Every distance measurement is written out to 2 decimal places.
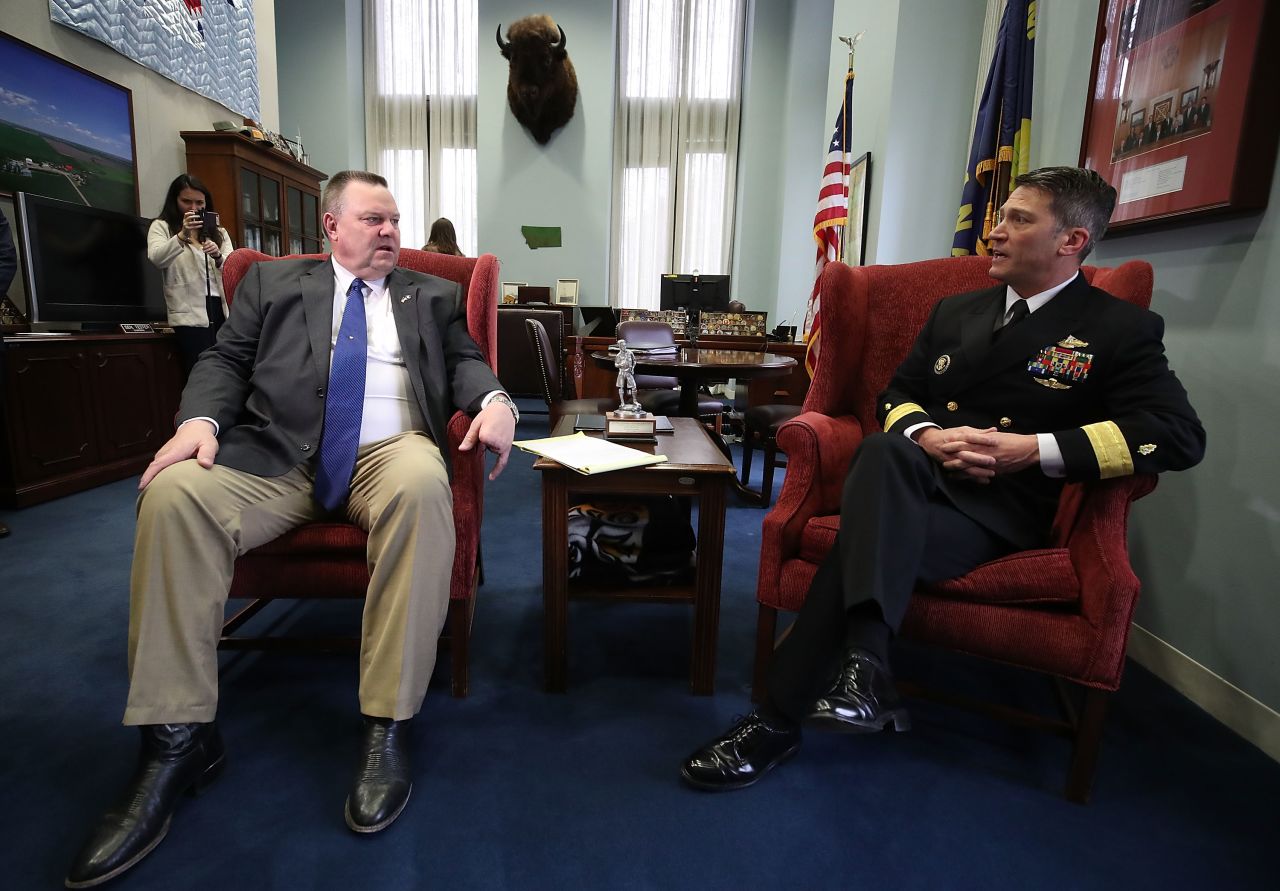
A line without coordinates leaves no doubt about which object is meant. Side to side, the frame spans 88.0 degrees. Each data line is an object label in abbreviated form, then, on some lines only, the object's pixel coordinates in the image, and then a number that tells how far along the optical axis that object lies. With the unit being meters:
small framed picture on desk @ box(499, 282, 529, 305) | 6.66
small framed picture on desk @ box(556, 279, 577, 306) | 6.93
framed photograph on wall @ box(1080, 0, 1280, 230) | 1.48
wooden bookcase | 4.25
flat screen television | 2.99
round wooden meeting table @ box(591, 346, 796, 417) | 2.74
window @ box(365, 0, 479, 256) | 6.83
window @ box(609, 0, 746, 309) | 6.71
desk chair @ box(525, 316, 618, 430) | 2.82
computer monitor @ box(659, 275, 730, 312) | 5.07
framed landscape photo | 3.03
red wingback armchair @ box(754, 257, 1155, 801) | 1.20
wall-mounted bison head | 6.18
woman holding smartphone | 3.45
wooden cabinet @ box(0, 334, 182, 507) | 2.76
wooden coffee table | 1.46
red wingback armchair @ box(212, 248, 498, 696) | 1.39
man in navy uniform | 1.21
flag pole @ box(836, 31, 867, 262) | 3.82
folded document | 1.42
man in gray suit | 1.14
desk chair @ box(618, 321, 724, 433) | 3.24
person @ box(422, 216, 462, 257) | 4.78
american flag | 3.79
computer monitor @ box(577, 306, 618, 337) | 5.16
